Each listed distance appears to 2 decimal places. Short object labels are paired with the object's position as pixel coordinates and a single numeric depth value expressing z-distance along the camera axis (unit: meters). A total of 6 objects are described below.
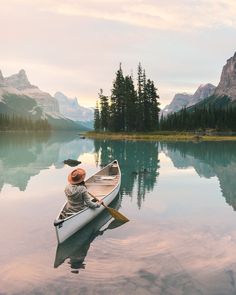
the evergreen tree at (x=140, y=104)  115.50
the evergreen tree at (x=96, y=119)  163.59
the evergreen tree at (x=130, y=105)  116.44
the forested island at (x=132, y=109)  116.81
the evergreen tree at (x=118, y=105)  120.42
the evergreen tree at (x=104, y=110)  137.50
